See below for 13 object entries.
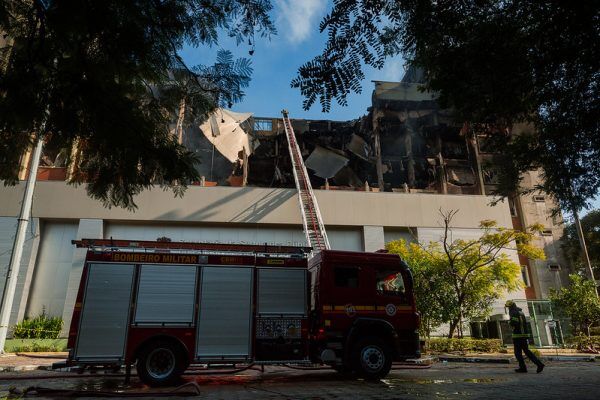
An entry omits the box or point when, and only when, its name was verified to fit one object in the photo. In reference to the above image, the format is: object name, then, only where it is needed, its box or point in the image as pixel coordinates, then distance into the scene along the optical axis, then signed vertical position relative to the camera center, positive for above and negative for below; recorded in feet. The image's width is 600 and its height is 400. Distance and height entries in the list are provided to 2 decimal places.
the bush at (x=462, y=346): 55.88 -1.00
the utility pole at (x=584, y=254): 73.26 +14.11
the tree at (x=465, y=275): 58.13 +8.46
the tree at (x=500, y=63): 12.13 +9.86
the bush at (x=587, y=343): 60.64 -0.86
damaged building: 75.36 +22.89
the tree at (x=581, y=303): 64.24 +4.98
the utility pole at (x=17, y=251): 46.60 +9.87
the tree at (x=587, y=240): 102.47 +23.52
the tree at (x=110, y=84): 12.71 +8.39
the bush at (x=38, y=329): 67.62 +1.91
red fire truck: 26.53 +1.93
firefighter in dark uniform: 33.58 +0.40
